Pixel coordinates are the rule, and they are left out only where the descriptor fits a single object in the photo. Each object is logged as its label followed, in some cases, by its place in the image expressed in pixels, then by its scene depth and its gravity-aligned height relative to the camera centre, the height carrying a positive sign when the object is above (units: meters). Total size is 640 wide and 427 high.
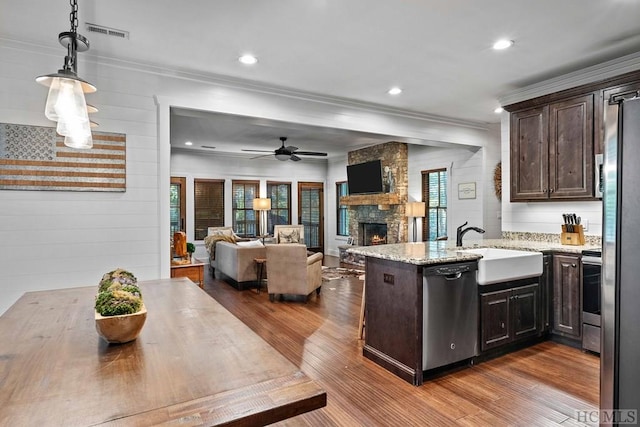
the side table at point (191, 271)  5.22 -0.86
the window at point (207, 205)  9.61 +0.16
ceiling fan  7.32 +1.16
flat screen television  8.53 +0.79
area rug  7.32 -1.30
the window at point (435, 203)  7.72 +0.17
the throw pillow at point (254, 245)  6.48 -0.61
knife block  3.96 -0.28
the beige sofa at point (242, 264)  6.24 -0.90
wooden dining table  0.90 -0.48
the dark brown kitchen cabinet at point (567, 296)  3.48 -0.82
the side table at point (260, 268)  6.17 -0.96
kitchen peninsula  2.77 -0.75
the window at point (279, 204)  10.63 +0.20
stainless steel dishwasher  2.79 -0.81
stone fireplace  8.16 +0.18
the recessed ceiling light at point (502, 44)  3.30 +1.51
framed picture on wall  6.86 +0.38
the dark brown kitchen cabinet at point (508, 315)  3.14 -0.93
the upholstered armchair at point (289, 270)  5.26 -0.85
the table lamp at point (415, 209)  7.45 +0.04
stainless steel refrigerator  1.14 -0.15
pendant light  1.65 +0.50
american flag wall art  3.22 +0.45
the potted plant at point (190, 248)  6.01 -0.61
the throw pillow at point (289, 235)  9.58 -0.63
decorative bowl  1.30 -0.41
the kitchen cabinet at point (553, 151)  3.82 +0.66
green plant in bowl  1.30 -0.37
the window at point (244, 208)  10.13 +0.08
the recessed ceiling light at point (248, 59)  3.60 +1.49
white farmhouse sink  3.05 -0.48
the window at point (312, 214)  11.08 -0.09
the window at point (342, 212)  10.51 -0.03
